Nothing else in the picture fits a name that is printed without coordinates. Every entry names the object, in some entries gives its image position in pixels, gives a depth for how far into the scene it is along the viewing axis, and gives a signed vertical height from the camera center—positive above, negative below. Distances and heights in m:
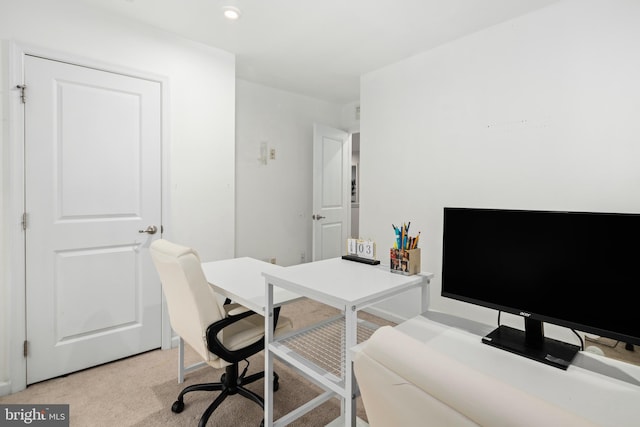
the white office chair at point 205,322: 1.52 -0.61
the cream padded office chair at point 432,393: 0.44 -0.28
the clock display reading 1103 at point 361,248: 1.71 -0.22
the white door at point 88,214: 2.13 -0.08
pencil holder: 1.47 -0.25
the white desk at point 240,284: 1.56 -0.43
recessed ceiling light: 2.27 +1.37
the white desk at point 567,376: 0.79 -0.48
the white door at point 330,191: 4.25 +0.21
